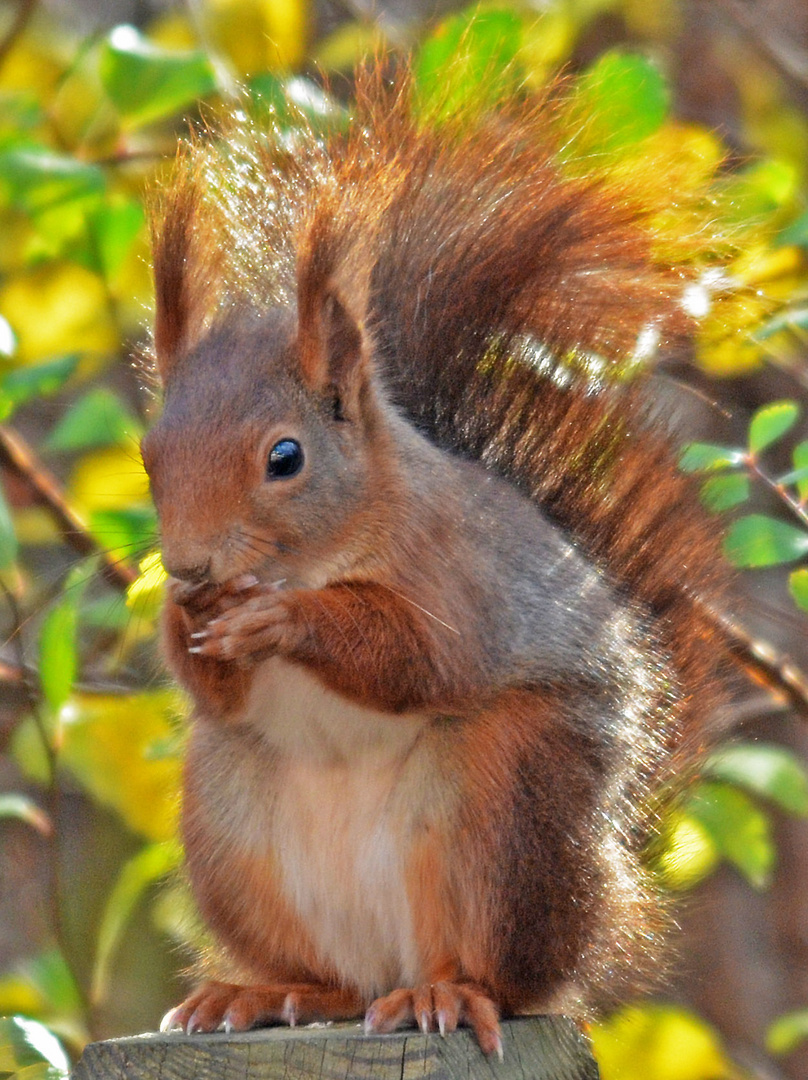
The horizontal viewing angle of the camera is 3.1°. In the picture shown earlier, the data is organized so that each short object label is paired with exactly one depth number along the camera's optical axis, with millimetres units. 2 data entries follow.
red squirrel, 3724
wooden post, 3660
